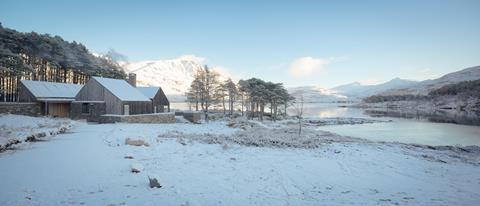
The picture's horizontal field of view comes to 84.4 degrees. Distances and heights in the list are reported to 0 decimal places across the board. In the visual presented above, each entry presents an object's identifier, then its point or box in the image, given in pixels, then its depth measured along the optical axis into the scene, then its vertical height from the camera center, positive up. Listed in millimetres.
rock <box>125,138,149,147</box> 15406 -2139
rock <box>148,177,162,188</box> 8057 -2368
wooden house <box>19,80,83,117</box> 34906 +1508
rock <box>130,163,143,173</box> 9578 -2279
